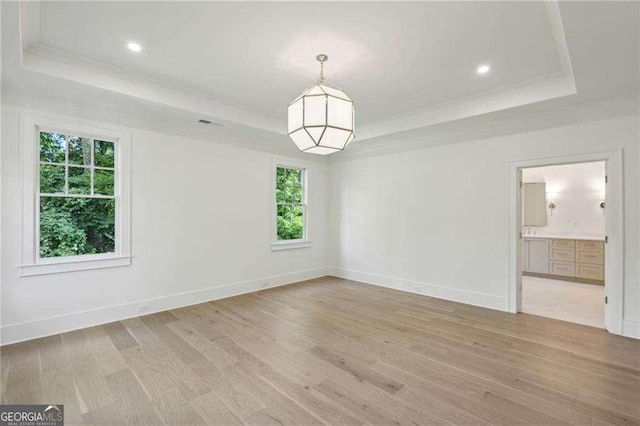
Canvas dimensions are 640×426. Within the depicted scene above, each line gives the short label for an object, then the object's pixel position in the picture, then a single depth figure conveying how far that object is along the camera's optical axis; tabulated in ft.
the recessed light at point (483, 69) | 10.24
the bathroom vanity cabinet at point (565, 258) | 18.93
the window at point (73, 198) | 10.82
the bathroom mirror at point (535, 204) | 22.88
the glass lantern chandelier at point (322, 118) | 8.46
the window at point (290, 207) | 19.17
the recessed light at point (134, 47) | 9.02
